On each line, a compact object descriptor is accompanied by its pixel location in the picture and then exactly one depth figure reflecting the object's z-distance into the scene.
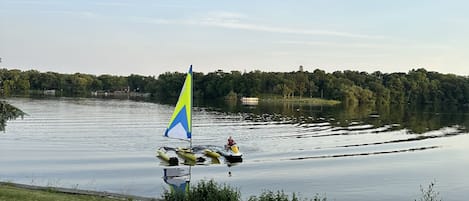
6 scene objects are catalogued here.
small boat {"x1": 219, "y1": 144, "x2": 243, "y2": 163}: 27.22
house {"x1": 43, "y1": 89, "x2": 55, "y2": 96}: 172.05
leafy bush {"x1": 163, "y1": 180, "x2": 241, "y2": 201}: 10.70
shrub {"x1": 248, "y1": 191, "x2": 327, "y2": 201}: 9.93
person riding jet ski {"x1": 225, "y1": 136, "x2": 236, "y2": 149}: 28.89
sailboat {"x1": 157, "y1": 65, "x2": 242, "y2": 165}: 25.45
